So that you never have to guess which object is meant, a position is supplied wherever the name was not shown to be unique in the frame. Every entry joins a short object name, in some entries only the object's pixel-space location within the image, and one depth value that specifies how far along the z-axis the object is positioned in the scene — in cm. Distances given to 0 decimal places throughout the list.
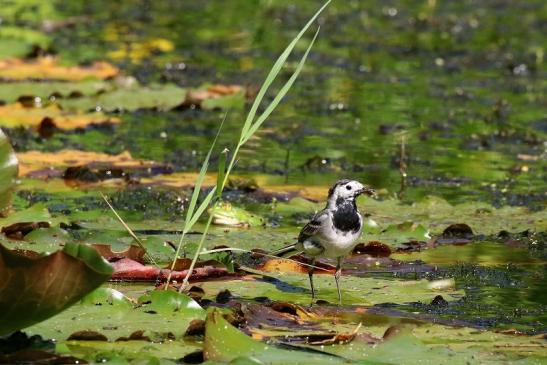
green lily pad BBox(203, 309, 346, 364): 762
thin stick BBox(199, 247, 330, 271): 967
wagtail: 1051
